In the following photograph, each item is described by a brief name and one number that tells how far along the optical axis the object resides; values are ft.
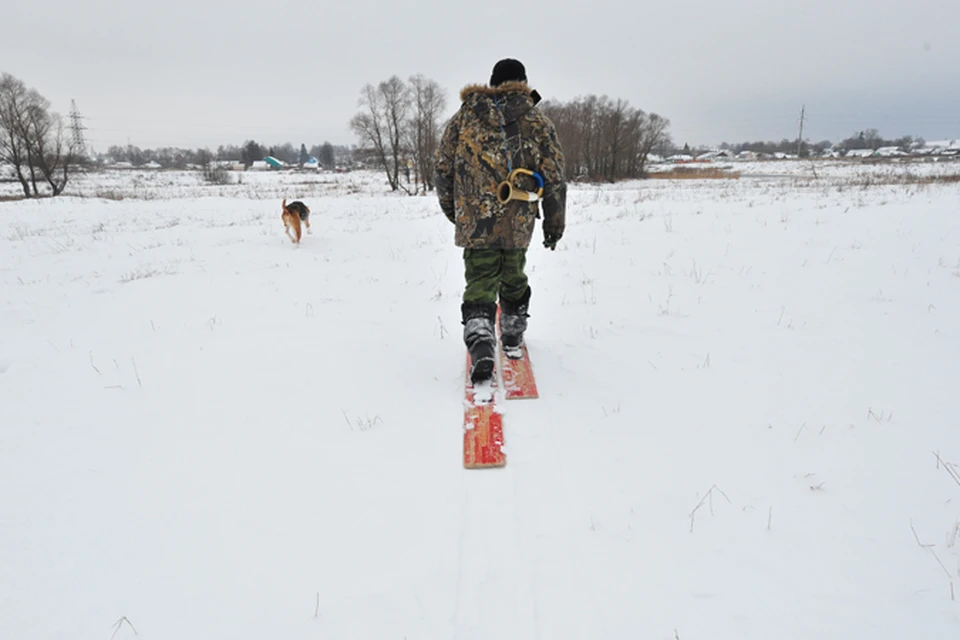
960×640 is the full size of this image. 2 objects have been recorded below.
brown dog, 31.01
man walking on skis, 9.88
